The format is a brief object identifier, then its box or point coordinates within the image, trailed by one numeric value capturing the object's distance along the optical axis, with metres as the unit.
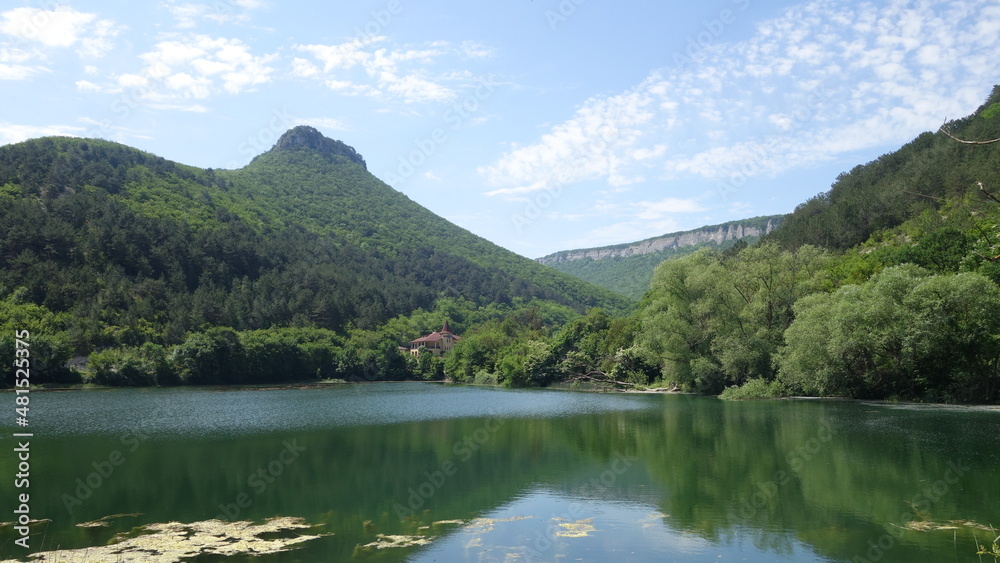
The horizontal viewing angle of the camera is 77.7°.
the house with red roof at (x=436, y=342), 128.25
